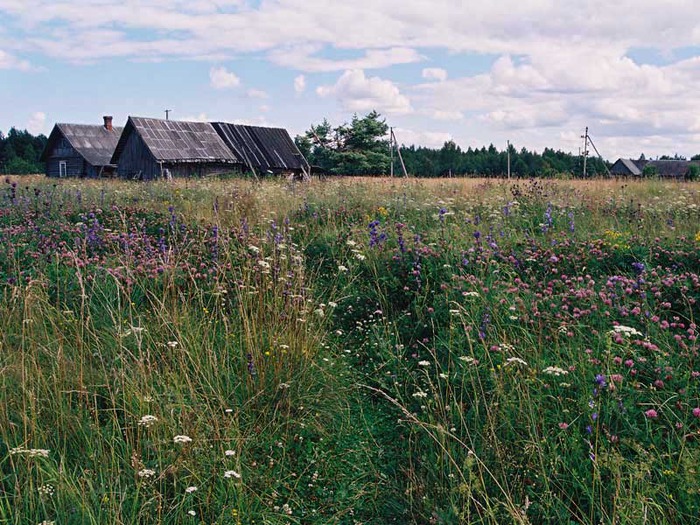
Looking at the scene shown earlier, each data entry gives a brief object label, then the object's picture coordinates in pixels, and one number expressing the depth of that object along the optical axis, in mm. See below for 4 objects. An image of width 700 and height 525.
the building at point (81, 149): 38281
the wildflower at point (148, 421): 2671
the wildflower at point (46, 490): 2510
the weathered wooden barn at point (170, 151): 27125
